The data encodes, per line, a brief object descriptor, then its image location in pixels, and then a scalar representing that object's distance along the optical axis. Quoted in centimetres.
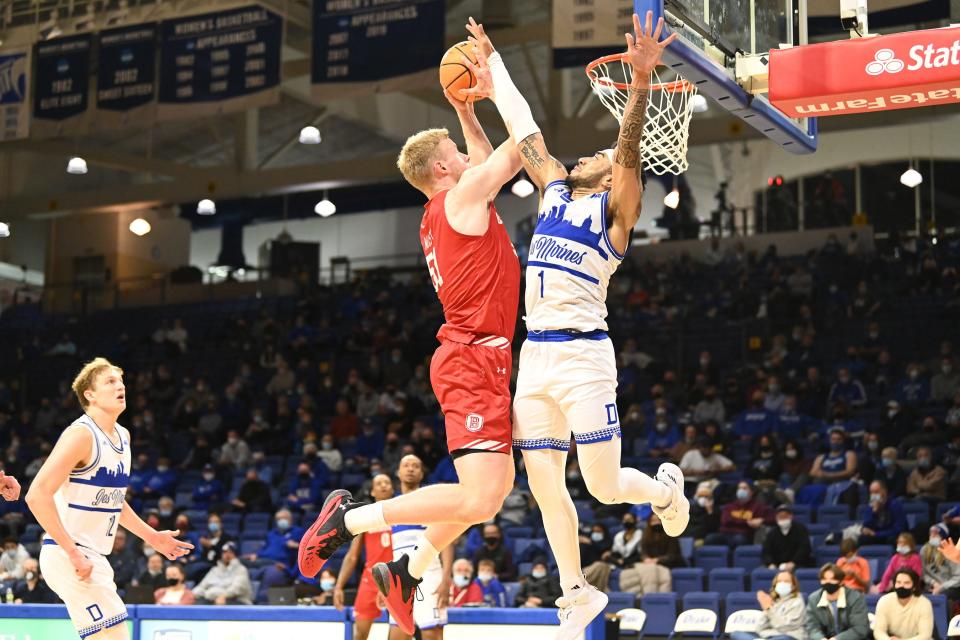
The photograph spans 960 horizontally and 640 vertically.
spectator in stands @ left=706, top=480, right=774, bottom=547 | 1563
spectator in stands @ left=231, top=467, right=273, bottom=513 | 1925
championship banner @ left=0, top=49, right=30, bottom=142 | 2080
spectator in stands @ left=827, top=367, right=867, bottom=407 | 1920
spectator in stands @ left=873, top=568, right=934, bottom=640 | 1209
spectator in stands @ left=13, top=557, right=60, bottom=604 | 1591
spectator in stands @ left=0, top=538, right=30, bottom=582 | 1684
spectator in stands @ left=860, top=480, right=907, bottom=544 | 1499
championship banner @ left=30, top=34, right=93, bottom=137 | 2031
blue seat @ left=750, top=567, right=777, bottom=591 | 1418
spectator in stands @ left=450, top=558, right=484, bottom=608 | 1408
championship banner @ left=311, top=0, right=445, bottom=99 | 1812
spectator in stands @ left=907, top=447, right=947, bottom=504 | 1578
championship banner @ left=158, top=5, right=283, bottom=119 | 1908
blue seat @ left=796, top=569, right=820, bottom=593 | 1398
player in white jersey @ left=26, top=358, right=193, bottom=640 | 658
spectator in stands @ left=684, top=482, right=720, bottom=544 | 1593
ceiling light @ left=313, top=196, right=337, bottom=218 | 2378
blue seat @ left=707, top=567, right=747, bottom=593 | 1431
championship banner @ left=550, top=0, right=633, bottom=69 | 1684
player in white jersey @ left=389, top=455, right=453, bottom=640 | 974
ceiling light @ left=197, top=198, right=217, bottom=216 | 2550
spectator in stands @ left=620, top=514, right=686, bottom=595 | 1464
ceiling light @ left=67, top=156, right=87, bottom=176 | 2181
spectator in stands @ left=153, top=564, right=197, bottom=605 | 1482
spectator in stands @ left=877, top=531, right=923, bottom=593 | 1331
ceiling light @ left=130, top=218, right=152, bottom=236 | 2531
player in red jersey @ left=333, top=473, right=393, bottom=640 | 1010
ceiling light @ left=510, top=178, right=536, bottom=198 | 2100
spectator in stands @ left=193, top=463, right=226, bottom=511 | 2011
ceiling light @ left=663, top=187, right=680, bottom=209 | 1933
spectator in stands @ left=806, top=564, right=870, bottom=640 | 1232
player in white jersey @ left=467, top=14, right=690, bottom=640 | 586
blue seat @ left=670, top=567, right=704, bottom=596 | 1451
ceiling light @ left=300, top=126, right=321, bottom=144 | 1961
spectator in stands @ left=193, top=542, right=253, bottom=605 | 1562
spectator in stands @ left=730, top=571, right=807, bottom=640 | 1262
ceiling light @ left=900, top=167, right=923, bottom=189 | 2180
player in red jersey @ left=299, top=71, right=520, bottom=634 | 579
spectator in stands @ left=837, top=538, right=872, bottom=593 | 1311
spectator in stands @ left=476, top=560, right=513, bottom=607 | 1416
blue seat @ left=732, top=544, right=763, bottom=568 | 1506
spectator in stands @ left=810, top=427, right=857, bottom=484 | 1655
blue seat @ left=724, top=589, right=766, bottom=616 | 1359
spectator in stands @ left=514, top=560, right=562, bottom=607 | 1439
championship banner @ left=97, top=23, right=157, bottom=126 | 1986
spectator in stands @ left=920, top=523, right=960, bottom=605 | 1338
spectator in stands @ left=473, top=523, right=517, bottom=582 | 1524
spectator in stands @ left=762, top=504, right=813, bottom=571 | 1463
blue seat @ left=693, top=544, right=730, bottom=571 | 1524
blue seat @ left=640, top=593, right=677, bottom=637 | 1387
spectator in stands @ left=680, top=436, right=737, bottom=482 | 1761
